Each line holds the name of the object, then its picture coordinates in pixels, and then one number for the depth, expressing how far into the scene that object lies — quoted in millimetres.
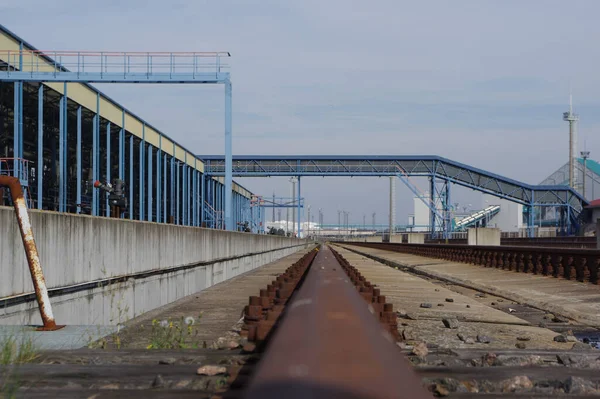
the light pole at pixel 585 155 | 136475
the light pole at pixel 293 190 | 117525
